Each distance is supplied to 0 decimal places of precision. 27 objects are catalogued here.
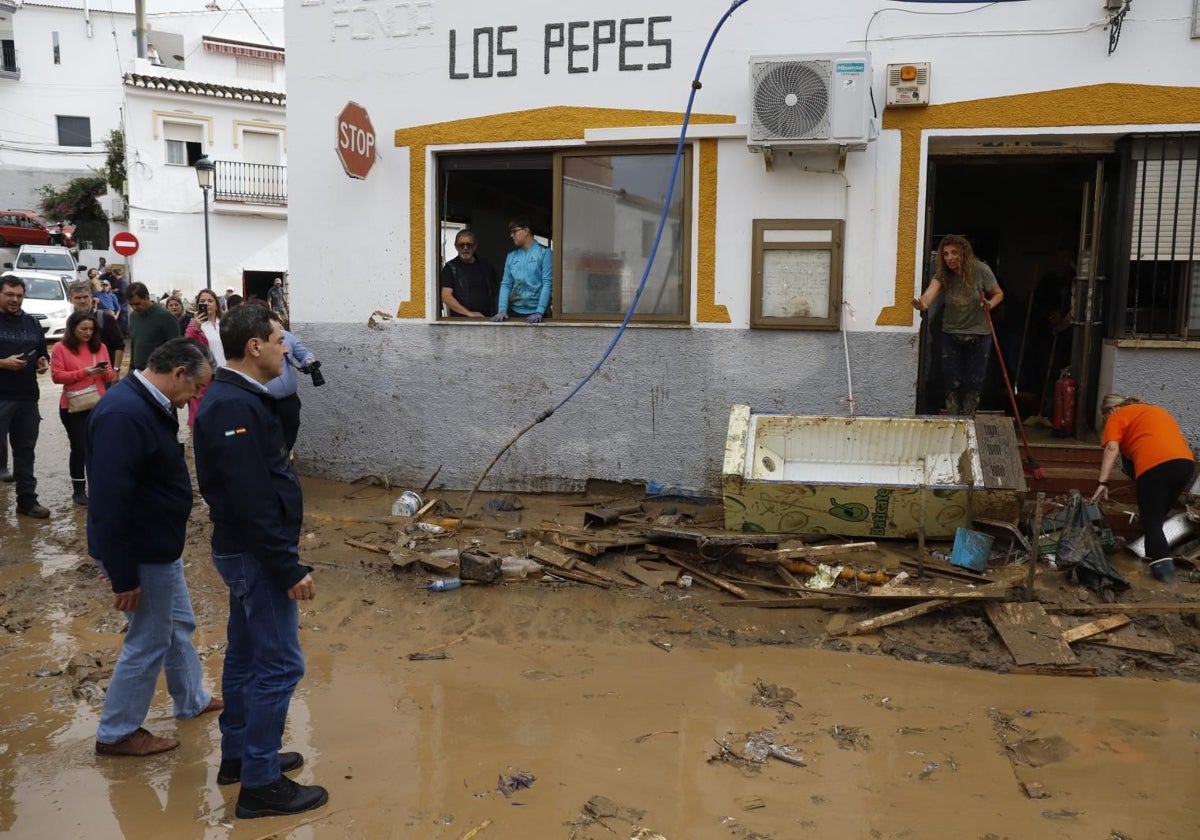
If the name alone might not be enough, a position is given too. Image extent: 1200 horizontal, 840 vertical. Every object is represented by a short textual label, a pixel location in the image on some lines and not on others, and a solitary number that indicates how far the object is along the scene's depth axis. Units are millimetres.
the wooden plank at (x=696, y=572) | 6391
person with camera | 7977
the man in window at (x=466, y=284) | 9090
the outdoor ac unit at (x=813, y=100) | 7488
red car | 31859
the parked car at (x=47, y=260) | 25828
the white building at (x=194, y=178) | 29625
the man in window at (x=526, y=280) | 8859
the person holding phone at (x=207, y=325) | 8656
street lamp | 18953
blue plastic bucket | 6480
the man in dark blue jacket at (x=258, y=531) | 3578
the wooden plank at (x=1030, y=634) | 5367
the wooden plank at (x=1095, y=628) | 5605
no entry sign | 22625
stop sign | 8477
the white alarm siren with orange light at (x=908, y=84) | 7598
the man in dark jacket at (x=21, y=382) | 8102
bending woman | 6504
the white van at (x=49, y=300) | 20866
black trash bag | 6129
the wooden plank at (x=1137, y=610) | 5762
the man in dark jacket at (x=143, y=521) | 3973
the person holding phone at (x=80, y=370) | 8297
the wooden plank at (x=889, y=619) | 5820
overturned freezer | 6664
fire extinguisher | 8328
